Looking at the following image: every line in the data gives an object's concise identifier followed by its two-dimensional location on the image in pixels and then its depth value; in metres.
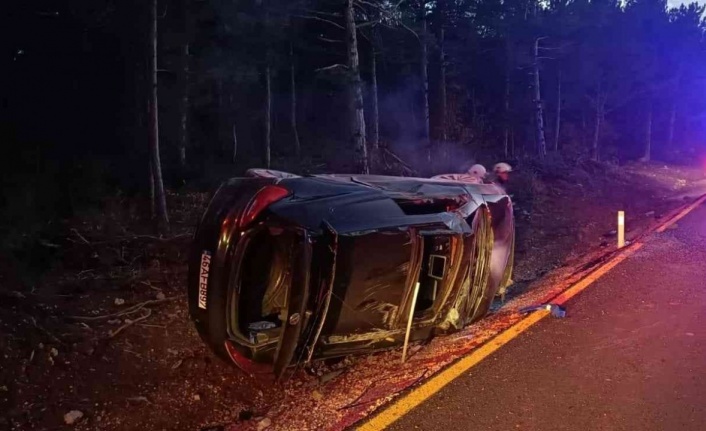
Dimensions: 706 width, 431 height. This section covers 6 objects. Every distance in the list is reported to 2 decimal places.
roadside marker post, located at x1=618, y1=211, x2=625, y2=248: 9.03
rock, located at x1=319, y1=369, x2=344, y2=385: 4.44
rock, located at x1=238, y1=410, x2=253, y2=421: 3.93
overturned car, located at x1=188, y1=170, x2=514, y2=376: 3.76
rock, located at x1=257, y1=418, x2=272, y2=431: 3.64
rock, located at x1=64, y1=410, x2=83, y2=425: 3.92
